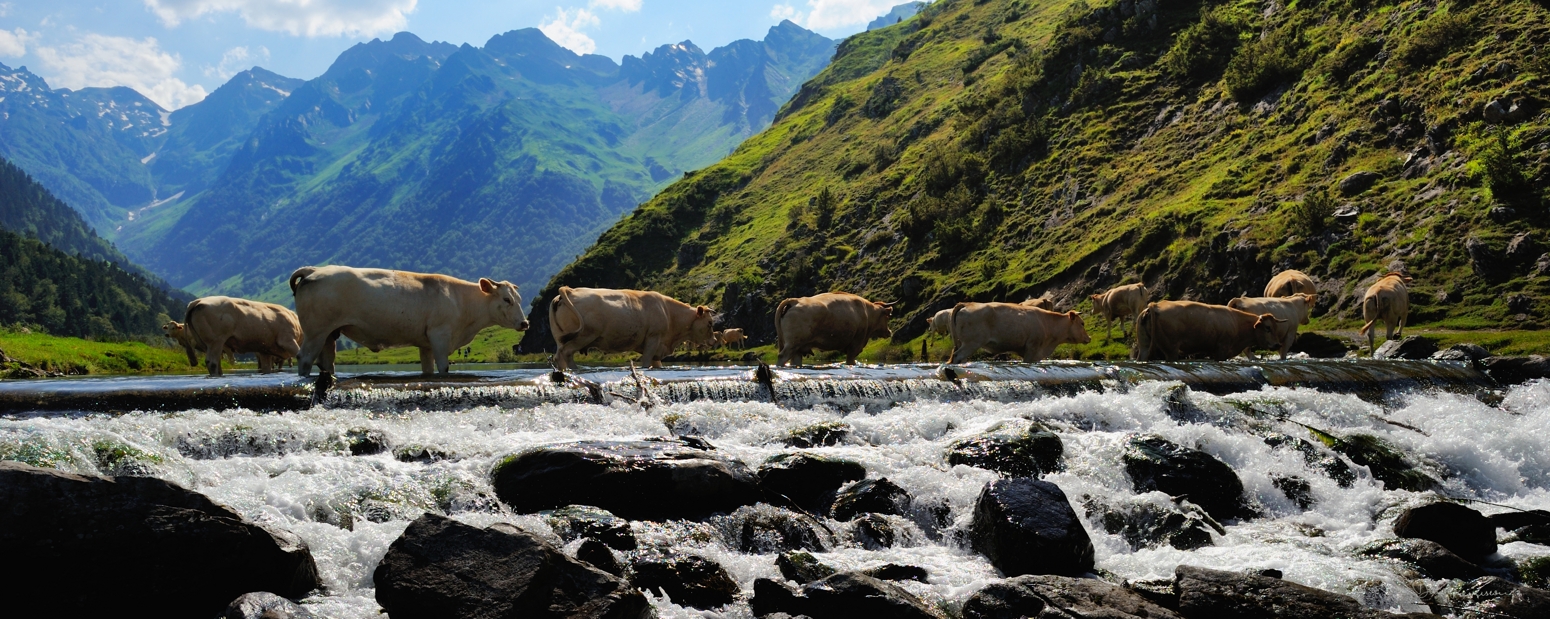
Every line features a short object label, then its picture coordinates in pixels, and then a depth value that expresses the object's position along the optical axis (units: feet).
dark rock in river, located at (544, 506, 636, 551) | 37.86
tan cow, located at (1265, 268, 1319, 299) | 138.00
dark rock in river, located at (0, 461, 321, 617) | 28.32
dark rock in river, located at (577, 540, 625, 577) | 34.94
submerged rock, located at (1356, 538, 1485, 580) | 38.19
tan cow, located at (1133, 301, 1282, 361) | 101.86
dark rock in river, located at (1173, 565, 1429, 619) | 32.14
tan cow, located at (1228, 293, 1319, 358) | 109.40
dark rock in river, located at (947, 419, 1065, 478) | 50.26
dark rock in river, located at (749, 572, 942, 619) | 31.45
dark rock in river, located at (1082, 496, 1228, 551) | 42.22
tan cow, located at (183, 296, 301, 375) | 94.17
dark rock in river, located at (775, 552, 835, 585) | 35.60
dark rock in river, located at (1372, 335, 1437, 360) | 100.94
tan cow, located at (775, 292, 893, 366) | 108.06
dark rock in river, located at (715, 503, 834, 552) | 40.24
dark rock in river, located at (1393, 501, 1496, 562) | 40.68
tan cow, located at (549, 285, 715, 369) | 86.63
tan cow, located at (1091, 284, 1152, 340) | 156.15
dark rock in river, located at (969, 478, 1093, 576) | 37.47
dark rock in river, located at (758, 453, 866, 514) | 45.24
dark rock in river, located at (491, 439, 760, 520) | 41.60
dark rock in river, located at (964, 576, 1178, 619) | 31.52
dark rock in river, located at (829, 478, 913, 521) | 43.83
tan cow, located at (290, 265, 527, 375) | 67.00
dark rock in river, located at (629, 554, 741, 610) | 34.19
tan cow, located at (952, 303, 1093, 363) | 108.17
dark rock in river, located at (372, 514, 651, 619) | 29.22
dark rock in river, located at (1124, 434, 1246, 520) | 47.98
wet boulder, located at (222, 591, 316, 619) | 28.86
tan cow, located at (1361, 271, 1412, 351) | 113.91
